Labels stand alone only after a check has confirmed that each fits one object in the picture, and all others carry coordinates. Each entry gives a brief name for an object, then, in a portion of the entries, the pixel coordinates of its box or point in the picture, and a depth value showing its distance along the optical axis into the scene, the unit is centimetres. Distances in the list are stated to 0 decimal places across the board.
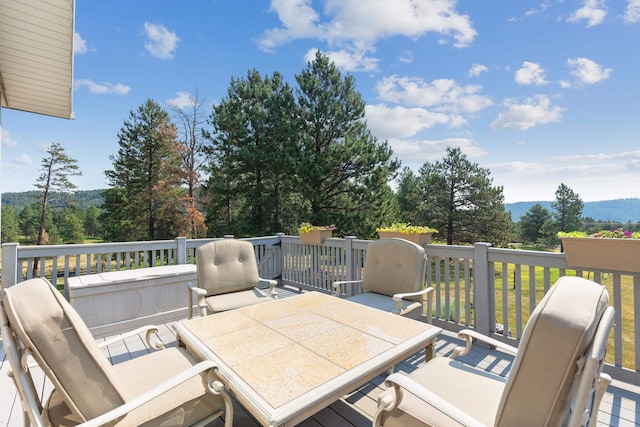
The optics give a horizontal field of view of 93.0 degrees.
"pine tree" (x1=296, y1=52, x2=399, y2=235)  1291
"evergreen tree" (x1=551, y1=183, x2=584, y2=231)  3041
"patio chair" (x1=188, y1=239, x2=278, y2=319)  330
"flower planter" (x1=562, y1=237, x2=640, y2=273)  241
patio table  142
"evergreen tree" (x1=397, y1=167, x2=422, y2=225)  2109
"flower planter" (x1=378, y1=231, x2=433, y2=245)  387
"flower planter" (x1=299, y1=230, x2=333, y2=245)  521
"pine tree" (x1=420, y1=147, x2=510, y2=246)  1919
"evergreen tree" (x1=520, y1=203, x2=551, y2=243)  3331
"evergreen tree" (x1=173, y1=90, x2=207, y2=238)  1598
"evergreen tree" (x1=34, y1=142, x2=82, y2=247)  1891
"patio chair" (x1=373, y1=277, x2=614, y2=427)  97
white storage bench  371
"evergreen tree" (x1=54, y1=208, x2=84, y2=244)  2003
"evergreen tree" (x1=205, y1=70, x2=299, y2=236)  1423
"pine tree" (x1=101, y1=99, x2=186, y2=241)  1641
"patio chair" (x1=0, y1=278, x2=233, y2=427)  116
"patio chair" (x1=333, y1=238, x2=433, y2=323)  313
